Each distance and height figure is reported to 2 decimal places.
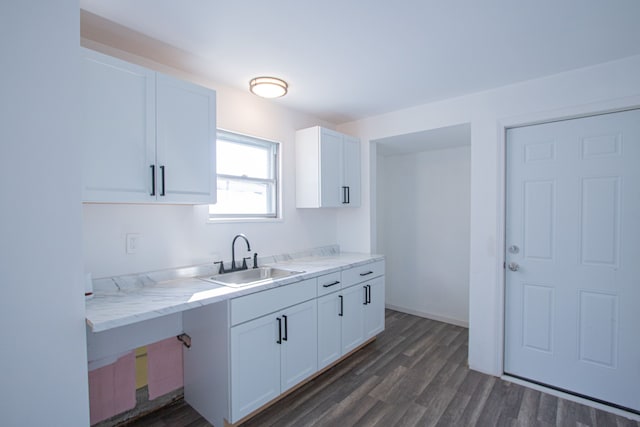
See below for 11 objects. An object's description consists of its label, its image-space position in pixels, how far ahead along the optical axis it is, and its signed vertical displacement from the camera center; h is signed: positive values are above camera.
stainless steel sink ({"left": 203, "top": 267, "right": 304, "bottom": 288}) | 2.37 -0.55
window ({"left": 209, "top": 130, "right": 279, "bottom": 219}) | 2.58 +0.28
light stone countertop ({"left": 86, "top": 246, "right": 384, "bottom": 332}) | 1.44 -0.50
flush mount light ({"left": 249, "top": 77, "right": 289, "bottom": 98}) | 2.38 +0.96
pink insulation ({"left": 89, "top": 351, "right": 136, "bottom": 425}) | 1.88 -1.15
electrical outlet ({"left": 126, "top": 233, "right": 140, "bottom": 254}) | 1.98 -0.22
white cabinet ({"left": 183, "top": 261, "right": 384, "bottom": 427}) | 1.86 -0.94
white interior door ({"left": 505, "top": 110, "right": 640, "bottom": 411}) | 2.16 -0.38
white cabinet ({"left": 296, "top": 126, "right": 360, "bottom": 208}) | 3.03 +0.41
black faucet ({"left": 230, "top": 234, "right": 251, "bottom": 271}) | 2.48 -0.39
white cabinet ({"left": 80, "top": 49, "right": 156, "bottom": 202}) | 1.57 +0.44
